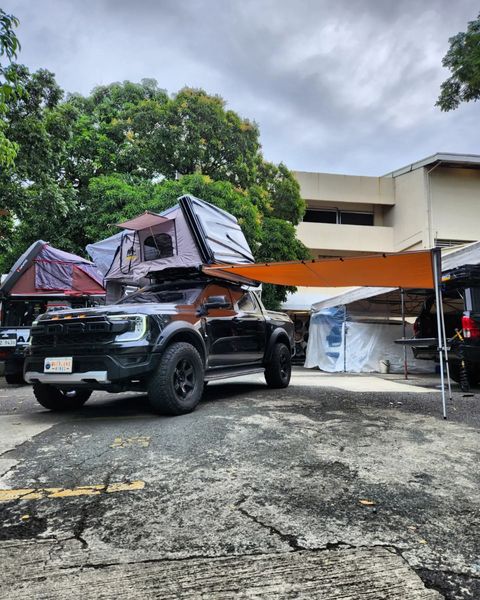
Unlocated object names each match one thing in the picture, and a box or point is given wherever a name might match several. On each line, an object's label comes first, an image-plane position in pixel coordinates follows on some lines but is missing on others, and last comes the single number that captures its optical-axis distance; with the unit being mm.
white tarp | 13672
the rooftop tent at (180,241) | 6867
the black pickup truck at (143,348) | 4712
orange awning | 5590
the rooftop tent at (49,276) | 9719
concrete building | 21844
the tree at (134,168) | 11352
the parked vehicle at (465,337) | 7344
